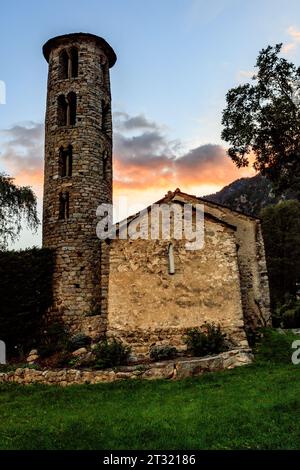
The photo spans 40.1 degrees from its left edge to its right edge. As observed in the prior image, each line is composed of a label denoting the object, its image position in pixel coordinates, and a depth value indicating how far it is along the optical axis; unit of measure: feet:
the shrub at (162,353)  51.06
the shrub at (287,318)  94.53
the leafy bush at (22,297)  65.41
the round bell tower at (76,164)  75.66
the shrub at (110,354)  49.12
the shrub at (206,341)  51.42
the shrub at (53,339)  60.08
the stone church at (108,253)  55.98
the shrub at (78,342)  58.80
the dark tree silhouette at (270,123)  63.52
